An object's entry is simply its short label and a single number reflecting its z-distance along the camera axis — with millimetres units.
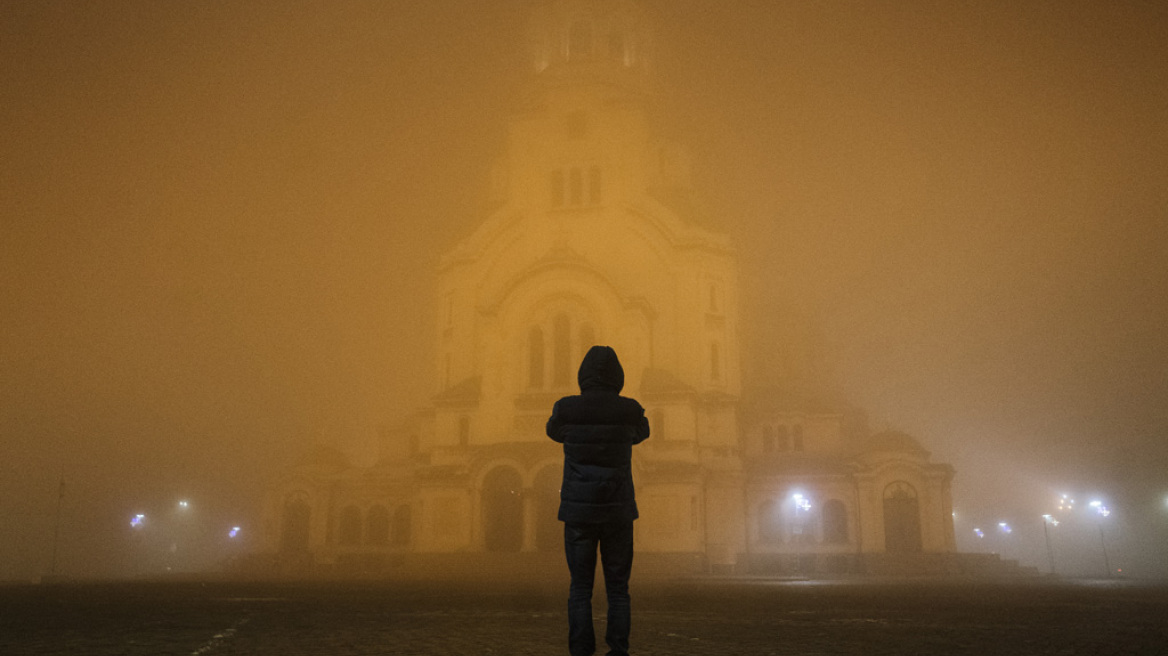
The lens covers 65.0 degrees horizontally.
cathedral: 38594
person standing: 6555
